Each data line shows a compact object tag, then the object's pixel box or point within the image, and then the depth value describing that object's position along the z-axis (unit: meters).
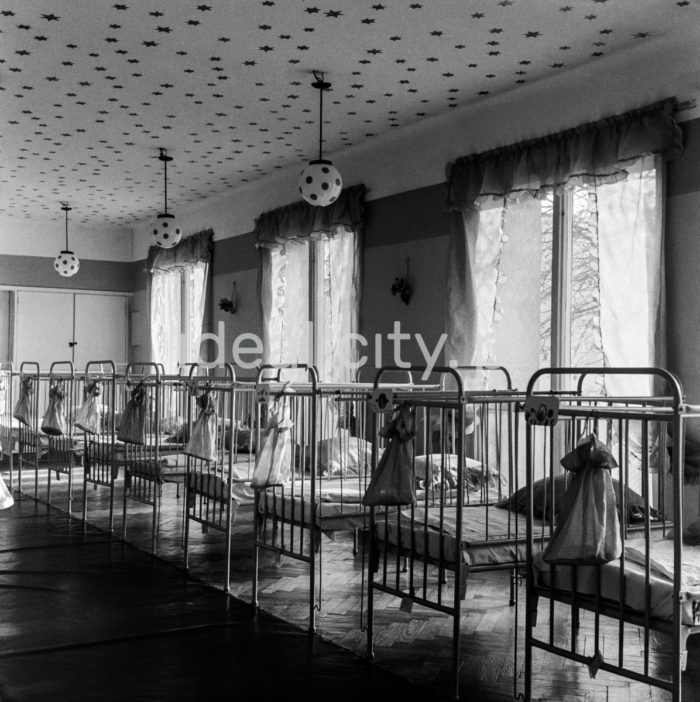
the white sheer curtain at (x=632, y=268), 4.59
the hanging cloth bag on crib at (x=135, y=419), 5.35
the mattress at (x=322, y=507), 4.15
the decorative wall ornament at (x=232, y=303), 8.77
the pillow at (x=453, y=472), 4.75
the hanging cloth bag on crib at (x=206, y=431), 4.62
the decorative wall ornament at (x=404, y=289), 6.42
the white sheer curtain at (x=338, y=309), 6.98
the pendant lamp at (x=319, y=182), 5.20
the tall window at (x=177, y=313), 9.55
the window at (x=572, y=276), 4.70
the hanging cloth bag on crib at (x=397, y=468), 3.37
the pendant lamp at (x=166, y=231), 6.87
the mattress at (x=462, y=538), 3.34
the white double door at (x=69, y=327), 10.36
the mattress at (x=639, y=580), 2.55
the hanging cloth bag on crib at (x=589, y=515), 2.58
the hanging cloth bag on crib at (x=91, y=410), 5.99
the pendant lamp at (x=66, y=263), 9.04
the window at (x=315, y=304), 7.14
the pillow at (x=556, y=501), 3.80
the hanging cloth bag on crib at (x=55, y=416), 6.40
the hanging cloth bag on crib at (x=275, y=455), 4.06
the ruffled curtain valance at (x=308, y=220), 6.88
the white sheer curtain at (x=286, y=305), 7.82
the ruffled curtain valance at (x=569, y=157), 4.58
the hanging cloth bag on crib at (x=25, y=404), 7.04
